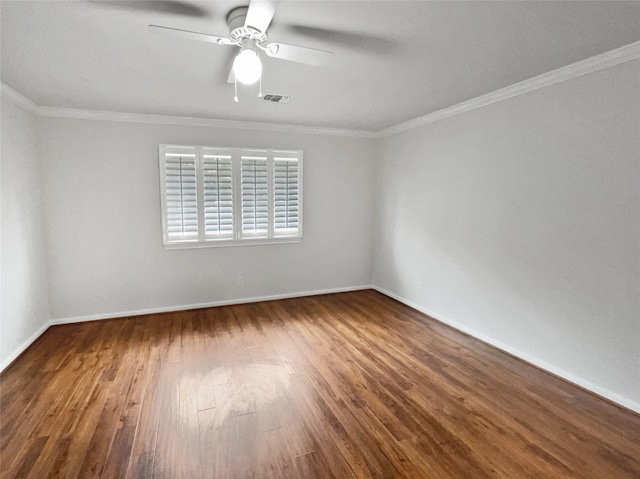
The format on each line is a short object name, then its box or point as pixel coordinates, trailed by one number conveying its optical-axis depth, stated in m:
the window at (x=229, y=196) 4.33
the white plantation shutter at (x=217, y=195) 4.47
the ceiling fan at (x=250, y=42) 1.74
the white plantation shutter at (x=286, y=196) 4.84
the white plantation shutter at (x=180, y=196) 4.29
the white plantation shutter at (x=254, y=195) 4.67
